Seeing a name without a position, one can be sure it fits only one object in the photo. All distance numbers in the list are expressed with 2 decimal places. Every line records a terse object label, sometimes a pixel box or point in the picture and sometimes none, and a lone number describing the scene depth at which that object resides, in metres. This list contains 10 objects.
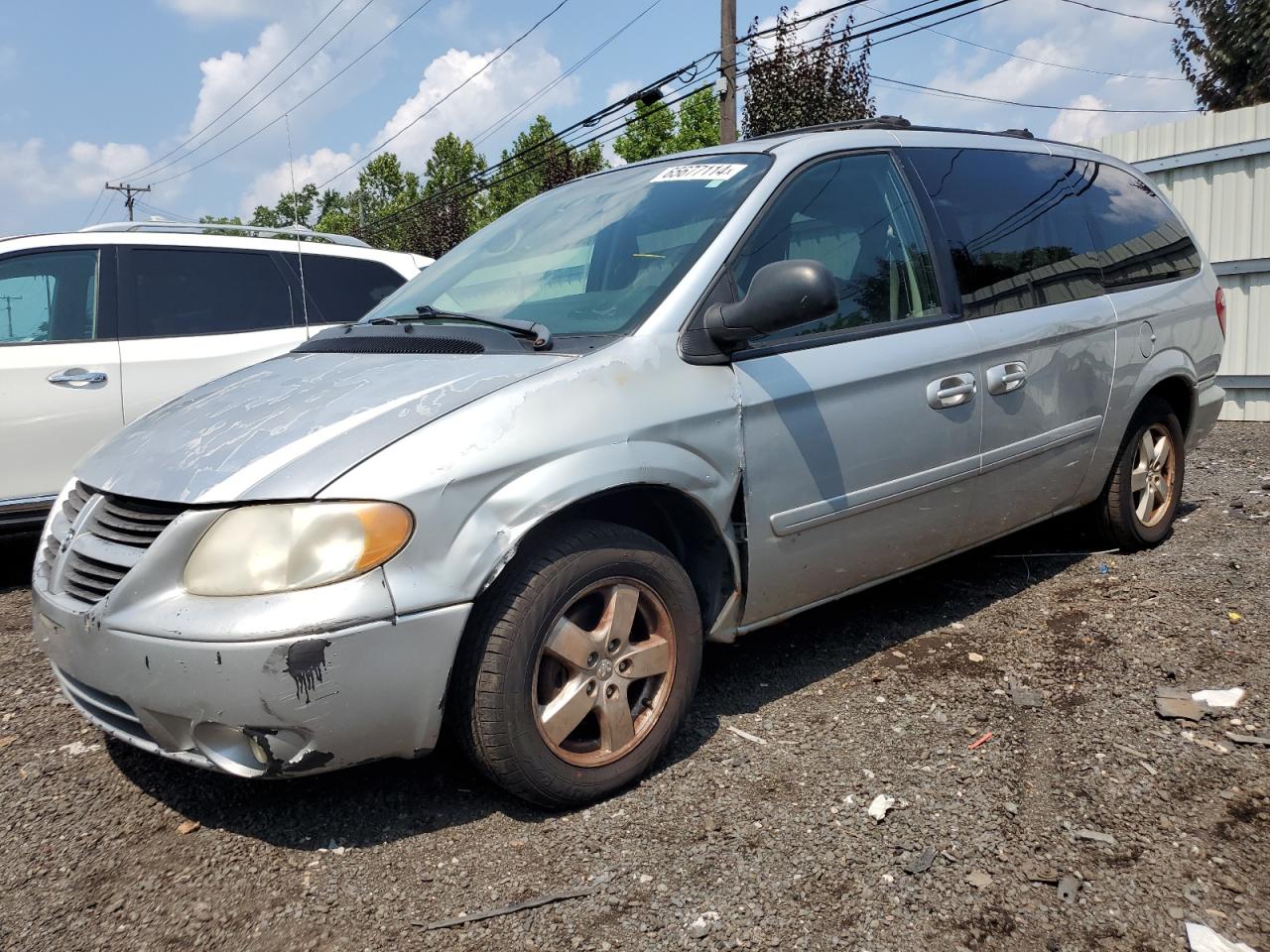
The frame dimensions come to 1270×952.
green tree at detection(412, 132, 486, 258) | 40.81
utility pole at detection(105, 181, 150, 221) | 59.41
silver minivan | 2.36
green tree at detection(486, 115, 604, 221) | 34.97
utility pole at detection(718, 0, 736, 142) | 15.76
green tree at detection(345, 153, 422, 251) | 62.56
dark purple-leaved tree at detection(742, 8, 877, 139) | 15.70
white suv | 5.17
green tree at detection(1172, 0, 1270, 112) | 22.45
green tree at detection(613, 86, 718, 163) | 44.16
